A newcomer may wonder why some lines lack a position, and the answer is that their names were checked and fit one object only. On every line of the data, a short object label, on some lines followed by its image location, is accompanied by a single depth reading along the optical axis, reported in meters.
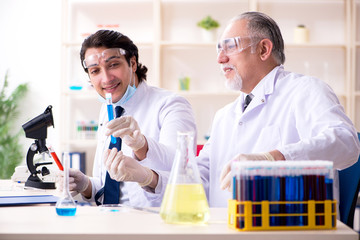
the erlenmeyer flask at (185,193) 1.16
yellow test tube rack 1.10
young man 2.15
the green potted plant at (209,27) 4.62
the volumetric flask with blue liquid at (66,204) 1.31
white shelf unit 4.78
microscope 2.18
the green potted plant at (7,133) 4.77
